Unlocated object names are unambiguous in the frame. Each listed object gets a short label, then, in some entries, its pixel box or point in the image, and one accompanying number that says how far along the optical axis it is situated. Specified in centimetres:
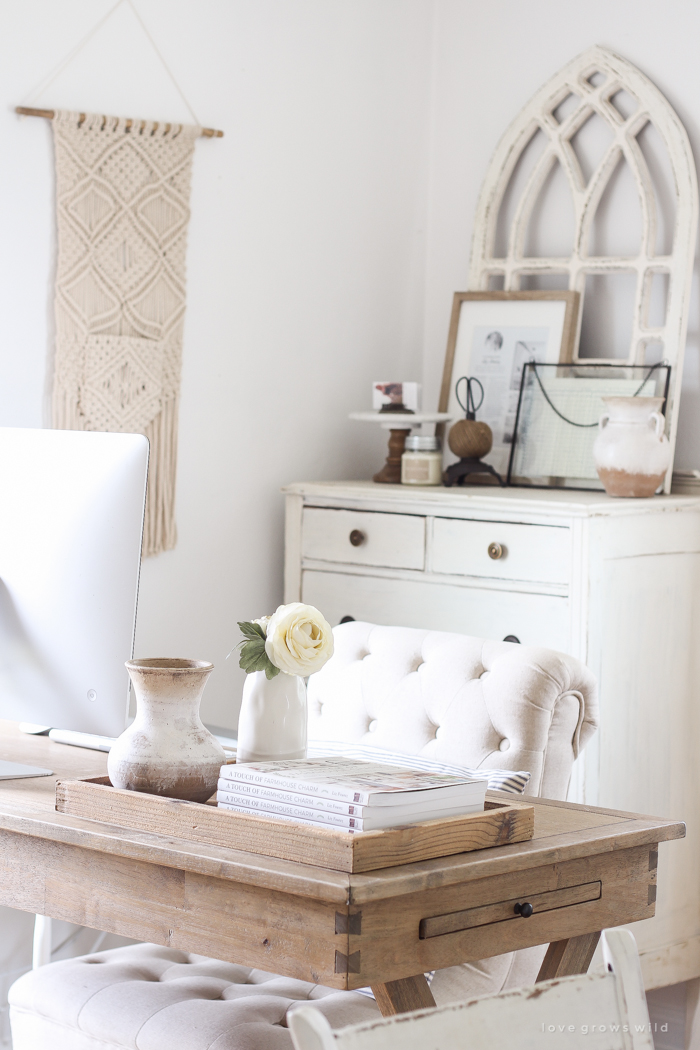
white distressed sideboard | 507
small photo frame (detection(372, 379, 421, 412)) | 570
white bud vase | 389
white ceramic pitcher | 520
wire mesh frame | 539
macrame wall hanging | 524
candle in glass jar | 560
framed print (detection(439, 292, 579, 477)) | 560
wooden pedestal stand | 564
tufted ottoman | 398
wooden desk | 357
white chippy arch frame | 539
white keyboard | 432
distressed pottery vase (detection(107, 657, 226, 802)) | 380
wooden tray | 360
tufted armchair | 401
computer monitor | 402
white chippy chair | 286
